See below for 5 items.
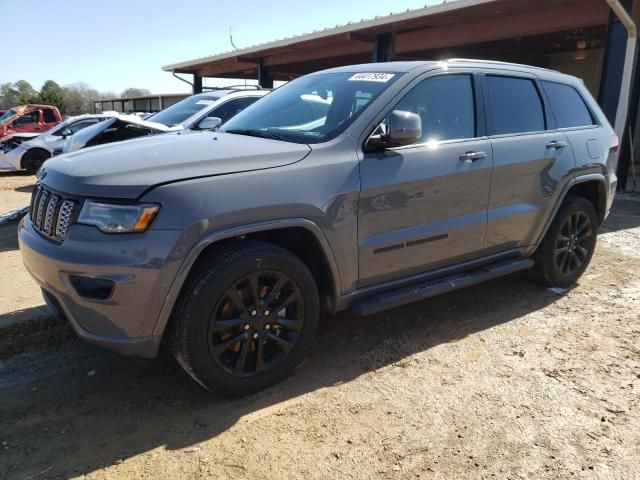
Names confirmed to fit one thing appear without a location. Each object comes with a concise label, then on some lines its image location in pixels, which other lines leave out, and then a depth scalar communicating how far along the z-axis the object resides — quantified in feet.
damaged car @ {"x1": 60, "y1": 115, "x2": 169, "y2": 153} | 20.59
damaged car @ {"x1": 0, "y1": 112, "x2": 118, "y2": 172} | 43.73
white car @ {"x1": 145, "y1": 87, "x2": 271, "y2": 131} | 23.66
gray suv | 8.30
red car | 53.06
